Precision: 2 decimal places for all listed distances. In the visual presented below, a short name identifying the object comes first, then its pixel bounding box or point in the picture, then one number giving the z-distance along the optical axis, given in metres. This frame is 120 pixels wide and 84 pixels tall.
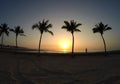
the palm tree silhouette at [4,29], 24.95
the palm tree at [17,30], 24.70
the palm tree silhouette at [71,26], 16.43
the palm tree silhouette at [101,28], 17.93
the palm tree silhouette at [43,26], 16.90
